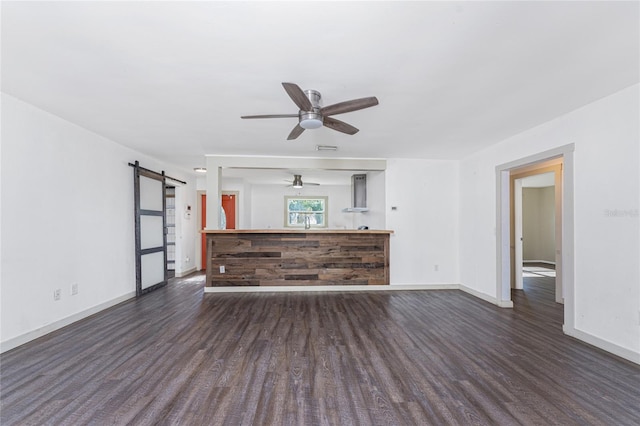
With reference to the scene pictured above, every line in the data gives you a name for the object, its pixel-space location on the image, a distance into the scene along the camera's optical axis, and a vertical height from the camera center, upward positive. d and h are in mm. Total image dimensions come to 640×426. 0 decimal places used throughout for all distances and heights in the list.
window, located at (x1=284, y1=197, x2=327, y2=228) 8039 +67
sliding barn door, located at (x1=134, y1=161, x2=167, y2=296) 4449 -277
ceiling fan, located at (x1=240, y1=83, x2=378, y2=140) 2117 +888
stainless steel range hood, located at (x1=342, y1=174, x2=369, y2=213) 6172 +514
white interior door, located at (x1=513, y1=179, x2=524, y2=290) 4930 -228
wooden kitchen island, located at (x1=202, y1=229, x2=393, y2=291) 4816 -808
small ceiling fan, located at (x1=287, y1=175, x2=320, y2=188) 6556 +800
